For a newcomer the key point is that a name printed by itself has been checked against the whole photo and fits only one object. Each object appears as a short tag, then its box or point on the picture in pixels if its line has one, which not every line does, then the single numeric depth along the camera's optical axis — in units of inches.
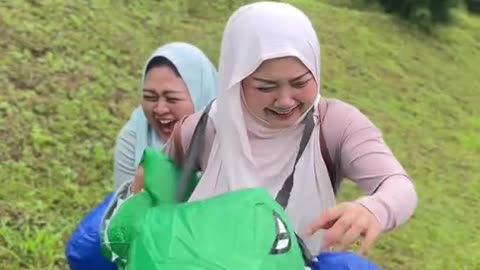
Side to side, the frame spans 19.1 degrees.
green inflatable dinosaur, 87.1
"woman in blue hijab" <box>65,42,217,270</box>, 147.0
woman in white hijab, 98.1
